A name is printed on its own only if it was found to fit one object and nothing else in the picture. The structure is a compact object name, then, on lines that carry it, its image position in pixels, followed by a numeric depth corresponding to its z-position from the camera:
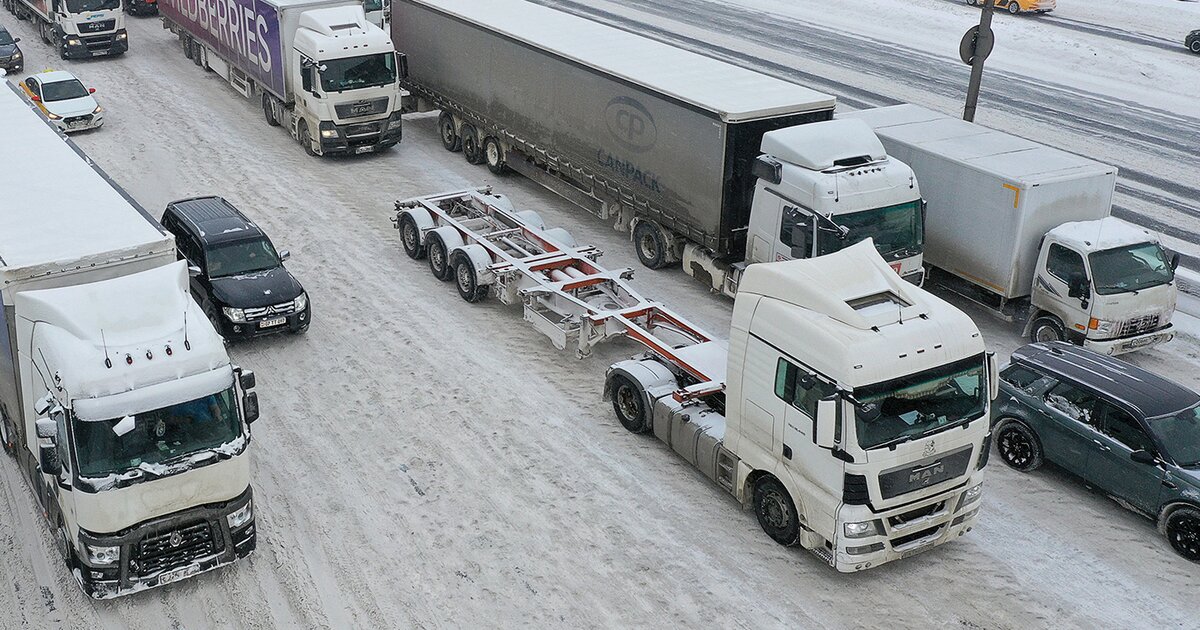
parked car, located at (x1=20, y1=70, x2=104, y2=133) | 27.36
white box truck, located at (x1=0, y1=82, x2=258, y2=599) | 11.16
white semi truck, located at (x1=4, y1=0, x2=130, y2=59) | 33.69
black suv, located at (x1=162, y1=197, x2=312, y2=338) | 17.41
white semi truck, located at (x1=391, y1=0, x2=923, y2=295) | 17.69
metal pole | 23.17
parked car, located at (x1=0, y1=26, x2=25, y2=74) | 32.22
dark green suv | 13.24
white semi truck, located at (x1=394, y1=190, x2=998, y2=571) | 11.84
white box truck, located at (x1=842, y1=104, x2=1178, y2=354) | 17.28
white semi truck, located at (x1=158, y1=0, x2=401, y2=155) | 25.39
